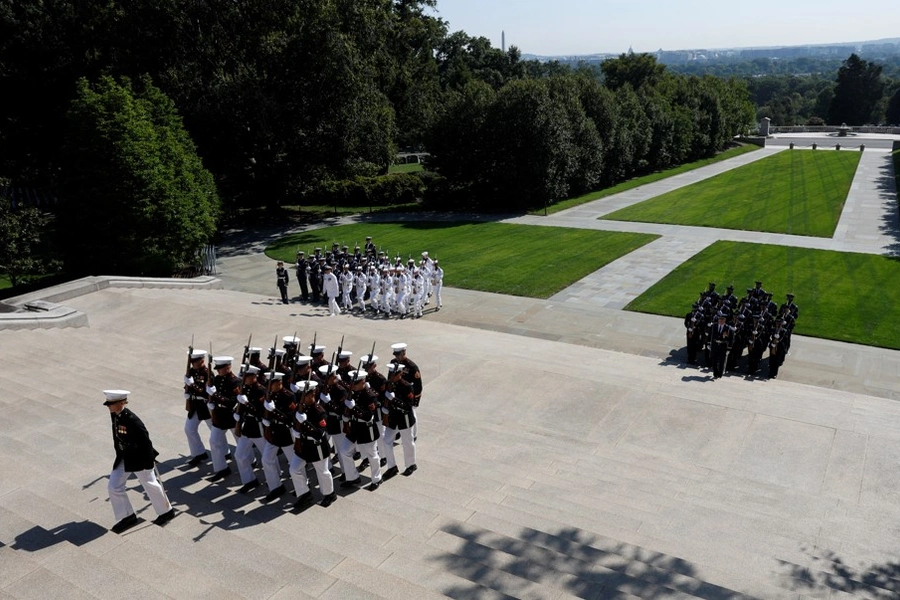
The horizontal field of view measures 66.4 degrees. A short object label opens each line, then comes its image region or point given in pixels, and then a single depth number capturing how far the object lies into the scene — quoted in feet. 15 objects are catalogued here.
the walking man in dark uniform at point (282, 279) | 71.72
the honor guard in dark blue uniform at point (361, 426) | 30.01
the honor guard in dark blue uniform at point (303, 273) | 73.31
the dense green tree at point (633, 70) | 255.09
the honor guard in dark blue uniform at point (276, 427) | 28.40
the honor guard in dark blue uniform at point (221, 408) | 30.73
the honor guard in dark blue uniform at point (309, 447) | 28.12
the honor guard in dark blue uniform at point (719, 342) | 49.83
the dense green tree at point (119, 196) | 73.31
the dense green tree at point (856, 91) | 319.68
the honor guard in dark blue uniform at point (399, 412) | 31.09
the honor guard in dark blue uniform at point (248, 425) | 29.27
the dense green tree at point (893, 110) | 315.99
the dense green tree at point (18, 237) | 63.67
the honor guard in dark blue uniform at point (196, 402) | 31.63
